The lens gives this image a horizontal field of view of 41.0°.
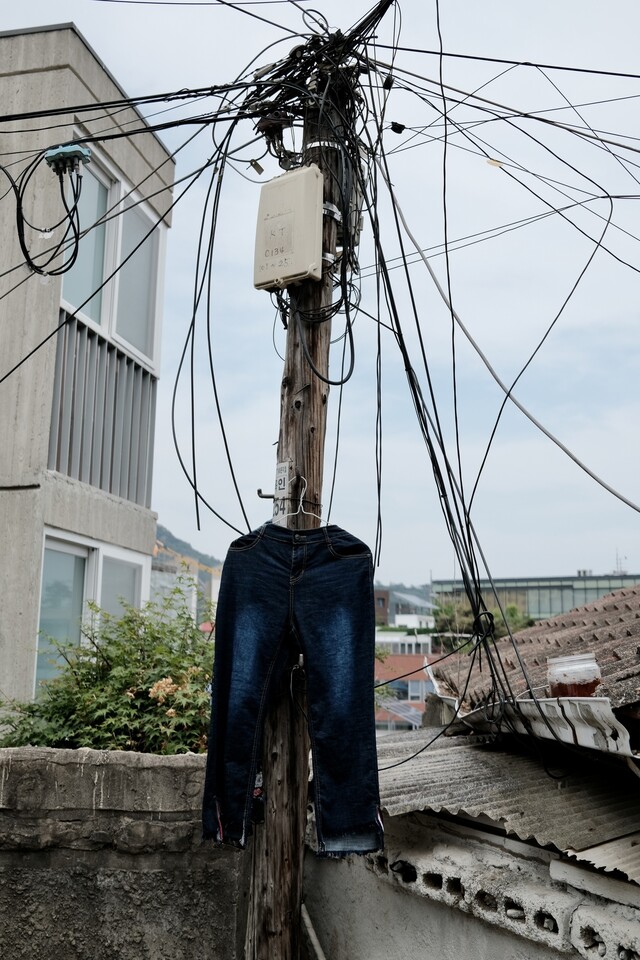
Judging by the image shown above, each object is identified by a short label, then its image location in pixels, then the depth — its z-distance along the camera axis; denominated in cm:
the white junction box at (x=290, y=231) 429
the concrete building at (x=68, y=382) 728
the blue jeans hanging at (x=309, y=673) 394
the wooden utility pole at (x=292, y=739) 407
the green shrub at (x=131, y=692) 531
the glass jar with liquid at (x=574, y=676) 411
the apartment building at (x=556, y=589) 5812
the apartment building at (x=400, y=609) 6078
